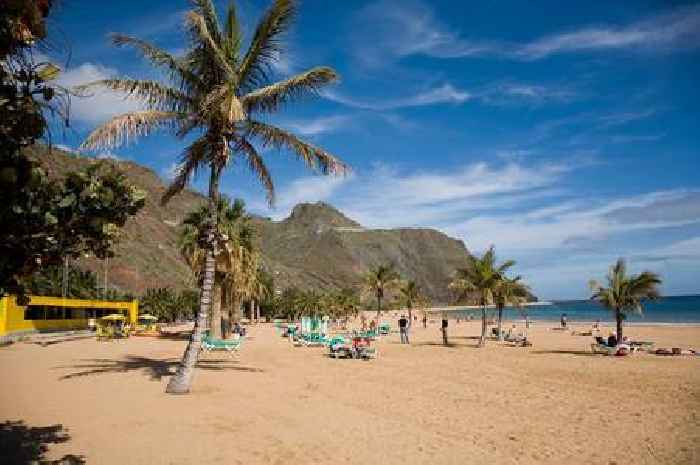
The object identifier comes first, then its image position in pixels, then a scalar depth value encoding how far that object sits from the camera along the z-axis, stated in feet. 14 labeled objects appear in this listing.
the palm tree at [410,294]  169.37
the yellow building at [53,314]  96.32
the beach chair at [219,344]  65.16
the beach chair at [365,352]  66.95
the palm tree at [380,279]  155.33
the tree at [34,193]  12.74
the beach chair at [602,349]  78.64
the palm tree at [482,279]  89.51
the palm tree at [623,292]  79.51
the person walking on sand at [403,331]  96.52
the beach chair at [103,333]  96.89
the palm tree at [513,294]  100.73
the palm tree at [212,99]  36.55
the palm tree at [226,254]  85.40
